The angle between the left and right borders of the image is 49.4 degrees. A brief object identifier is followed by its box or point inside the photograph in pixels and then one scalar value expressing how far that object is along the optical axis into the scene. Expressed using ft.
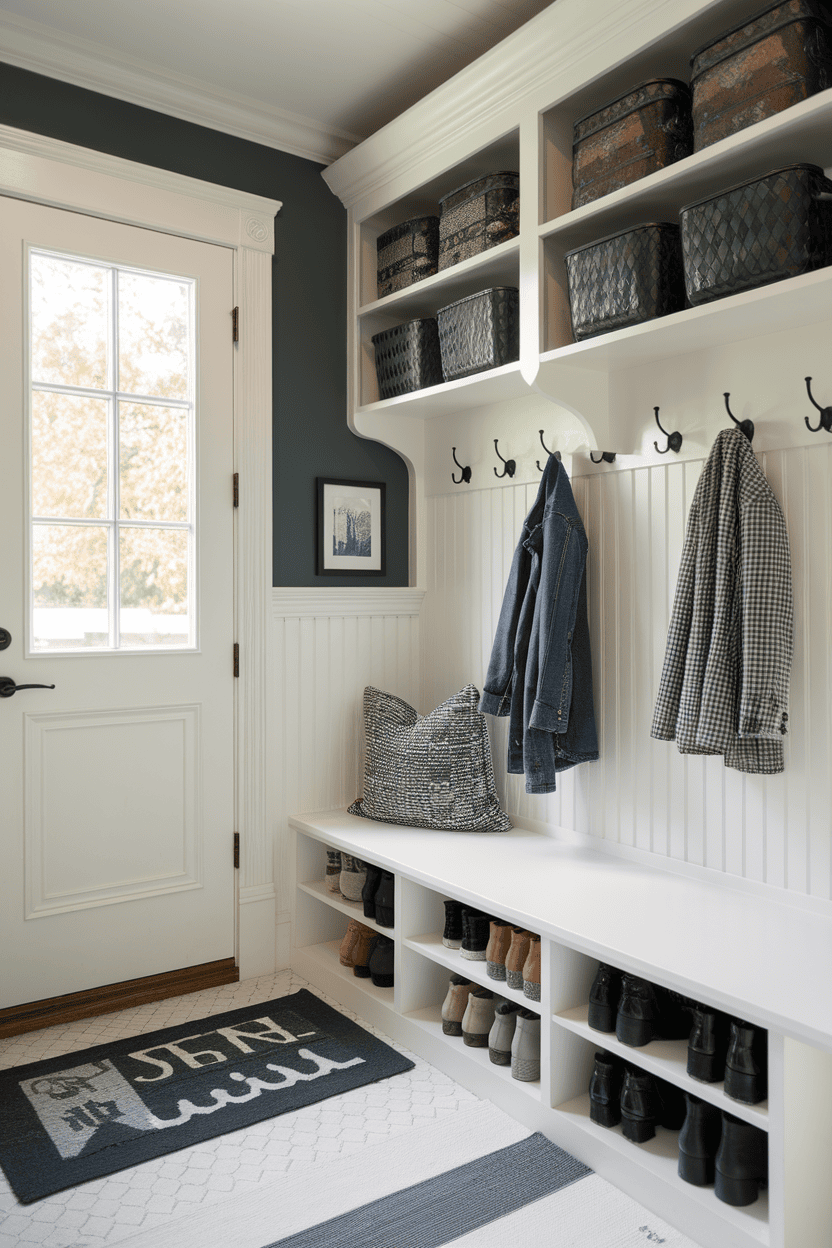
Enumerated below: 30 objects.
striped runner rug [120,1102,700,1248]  5.32
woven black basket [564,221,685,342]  6.23
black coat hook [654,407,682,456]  7.06
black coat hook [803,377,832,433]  5.99
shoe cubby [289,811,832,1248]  4.85
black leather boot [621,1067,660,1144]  5.72
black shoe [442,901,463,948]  7.39
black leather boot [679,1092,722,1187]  5.30
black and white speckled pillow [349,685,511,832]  8.46
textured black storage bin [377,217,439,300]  8.64
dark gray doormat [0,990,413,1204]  6.11
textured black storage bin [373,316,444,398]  8.69
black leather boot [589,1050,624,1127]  5.90
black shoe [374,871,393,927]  7.93
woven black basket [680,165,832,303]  5.33
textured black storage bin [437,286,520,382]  7.65
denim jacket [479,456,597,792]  7.46
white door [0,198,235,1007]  7.83
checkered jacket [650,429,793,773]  5.98
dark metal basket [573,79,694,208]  6.15
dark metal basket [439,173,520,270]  7.66
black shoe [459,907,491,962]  7.15
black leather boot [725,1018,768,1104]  4.99
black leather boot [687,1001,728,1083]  5.25
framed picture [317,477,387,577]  9.52
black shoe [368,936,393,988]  8.07
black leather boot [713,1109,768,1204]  5.08
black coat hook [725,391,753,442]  6.49
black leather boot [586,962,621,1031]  5.87
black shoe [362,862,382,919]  8.21
